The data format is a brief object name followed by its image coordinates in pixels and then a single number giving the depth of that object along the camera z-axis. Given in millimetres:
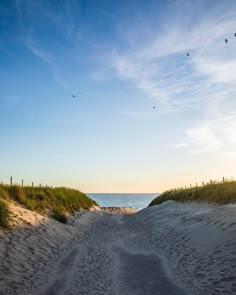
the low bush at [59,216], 16104
